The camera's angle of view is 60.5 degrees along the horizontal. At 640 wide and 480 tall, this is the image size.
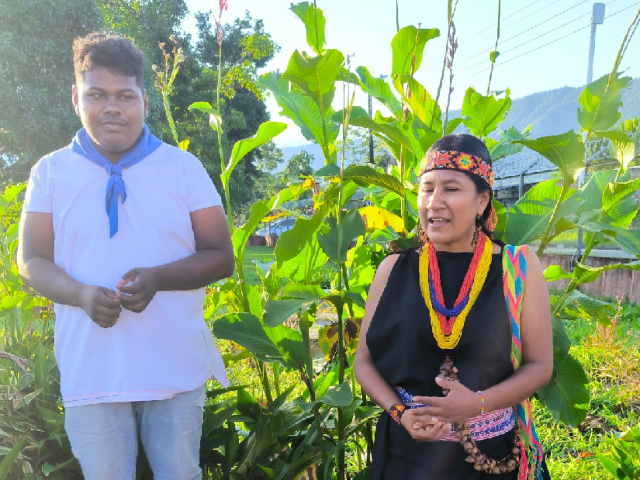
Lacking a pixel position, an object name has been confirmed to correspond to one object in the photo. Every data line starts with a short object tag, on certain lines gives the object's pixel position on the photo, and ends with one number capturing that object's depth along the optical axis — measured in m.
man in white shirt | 1.41
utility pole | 7.23
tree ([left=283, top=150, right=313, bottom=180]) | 40.14
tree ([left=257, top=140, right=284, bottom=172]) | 43.72
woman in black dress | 1.34
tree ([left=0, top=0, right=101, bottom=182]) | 13.29
